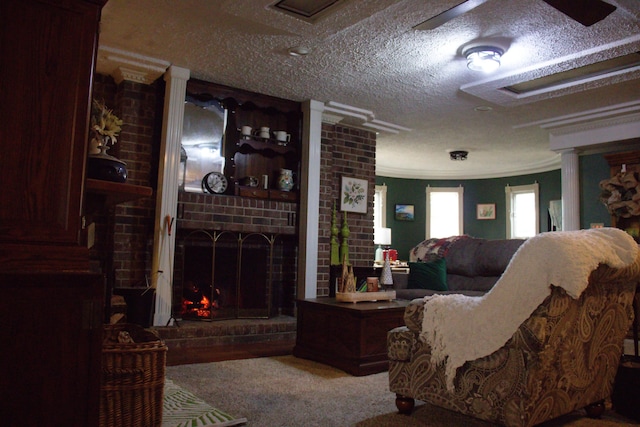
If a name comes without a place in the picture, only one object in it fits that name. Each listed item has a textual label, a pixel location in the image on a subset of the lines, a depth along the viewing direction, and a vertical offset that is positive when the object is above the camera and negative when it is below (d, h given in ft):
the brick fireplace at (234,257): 16.34 -0.29
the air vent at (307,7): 11.33 +5.56
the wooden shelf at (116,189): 5.84 +0.66
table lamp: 29.69 +0.98
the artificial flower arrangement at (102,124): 6.88 +1.66
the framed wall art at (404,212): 32.73 +2.71
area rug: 7.50 -2.61
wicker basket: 6.41 -1.79
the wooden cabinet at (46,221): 4.03 +0.19
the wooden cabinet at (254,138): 17.37 +4.01
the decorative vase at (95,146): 6.66 +1.31
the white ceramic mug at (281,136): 18.48 +4.20
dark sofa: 16.53 -0.22
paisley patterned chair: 6.48 -1.48
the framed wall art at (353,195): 20.81 +2.42
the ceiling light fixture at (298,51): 13.96 +5.57
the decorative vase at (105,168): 6.30 +0.97
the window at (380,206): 32.04 +2.98
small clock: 16.93 +2.21
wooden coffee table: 11.14 -1.86
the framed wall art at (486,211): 32.22 +2.95
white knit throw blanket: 6.34 -0.47
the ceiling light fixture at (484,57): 13.51 +5.44
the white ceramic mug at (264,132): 18.10 +4.20
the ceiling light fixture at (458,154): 26.53 +5.36
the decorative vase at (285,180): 18.42 +2.56
